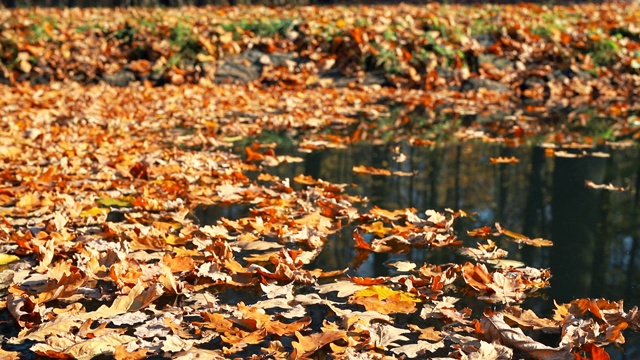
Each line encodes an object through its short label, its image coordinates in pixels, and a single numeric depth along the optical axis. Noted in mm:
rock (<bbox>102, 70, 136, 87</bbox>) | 10422
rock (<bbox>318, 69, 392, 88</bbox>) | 10367
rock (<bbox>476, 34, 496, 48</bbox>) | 11117
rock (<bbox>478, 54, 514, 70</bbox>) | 10570
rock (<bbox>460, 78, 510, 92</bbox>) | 10016
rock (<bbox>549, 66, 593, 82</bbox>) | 10148
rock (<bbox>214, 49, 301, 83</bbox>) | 10531
